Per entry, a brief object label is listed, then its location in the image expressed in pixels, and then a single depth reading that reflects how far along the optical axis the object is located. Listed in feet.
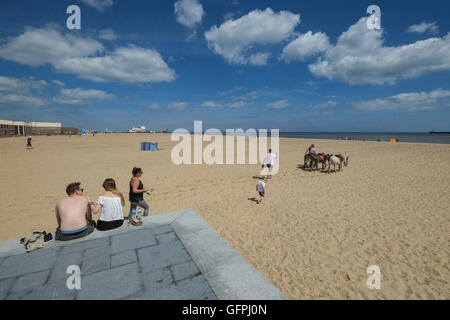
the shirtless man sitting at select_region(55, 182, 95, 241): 12.07
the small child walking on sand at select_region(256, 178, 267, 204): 23.28
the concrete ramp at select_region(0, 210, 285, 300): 8.66
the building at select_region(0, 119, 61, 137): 194.19
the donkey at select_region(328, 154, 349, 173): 40.24
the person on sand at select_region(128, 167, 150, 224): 16.44
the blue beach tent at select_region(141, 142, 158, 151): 81.15
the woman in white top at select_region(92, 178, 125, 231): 13.58
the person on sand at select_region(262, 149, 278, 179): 35.81
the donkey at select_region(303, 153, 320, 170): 42.25
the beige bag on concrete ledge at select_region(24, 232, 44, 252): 11.25
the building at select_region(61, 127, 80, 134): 273.95
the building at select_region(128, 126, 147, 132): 420.77
